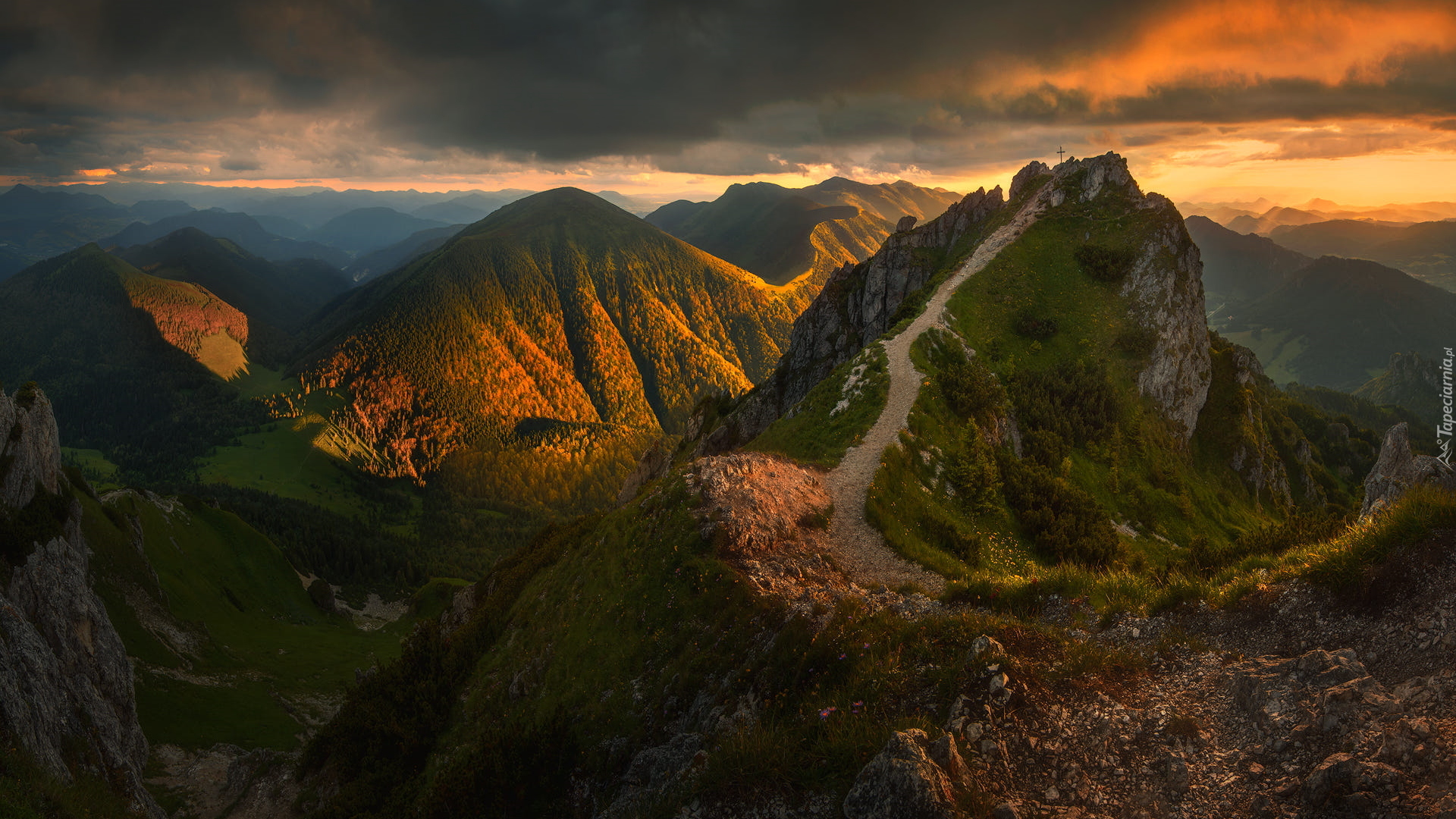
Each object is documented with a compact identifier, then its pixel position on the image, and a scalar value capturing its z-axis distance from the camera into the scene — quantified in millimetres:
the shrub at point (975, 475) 33562
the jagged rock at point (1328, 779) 8188
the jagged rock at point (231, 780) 36375
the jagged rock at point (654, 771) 14320
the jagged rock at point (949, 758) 10250
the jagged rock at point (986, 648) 12484
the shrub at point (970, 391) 41406
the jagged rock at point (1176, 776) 9416
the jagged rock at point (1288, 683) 9820
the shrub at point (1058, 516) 30734
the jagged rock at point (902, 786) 9508
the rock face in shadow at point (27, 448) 54312
